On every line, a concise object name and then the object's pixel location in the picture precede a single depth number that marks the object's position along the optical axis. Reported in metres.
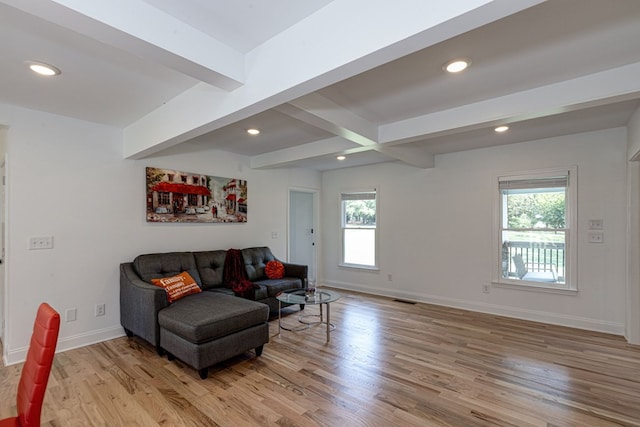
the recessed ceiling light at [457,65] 2.03
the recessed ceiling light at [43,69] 2.03
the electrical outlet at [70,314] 3.14
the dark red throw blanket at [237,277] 3.76
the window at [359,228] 5.61
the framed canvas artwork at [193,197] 3.78
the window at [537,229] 3.85
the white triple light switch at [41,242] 2.93
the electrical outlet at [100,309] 3.34
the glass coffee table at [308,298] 3.38
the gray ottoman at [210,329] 2.50
